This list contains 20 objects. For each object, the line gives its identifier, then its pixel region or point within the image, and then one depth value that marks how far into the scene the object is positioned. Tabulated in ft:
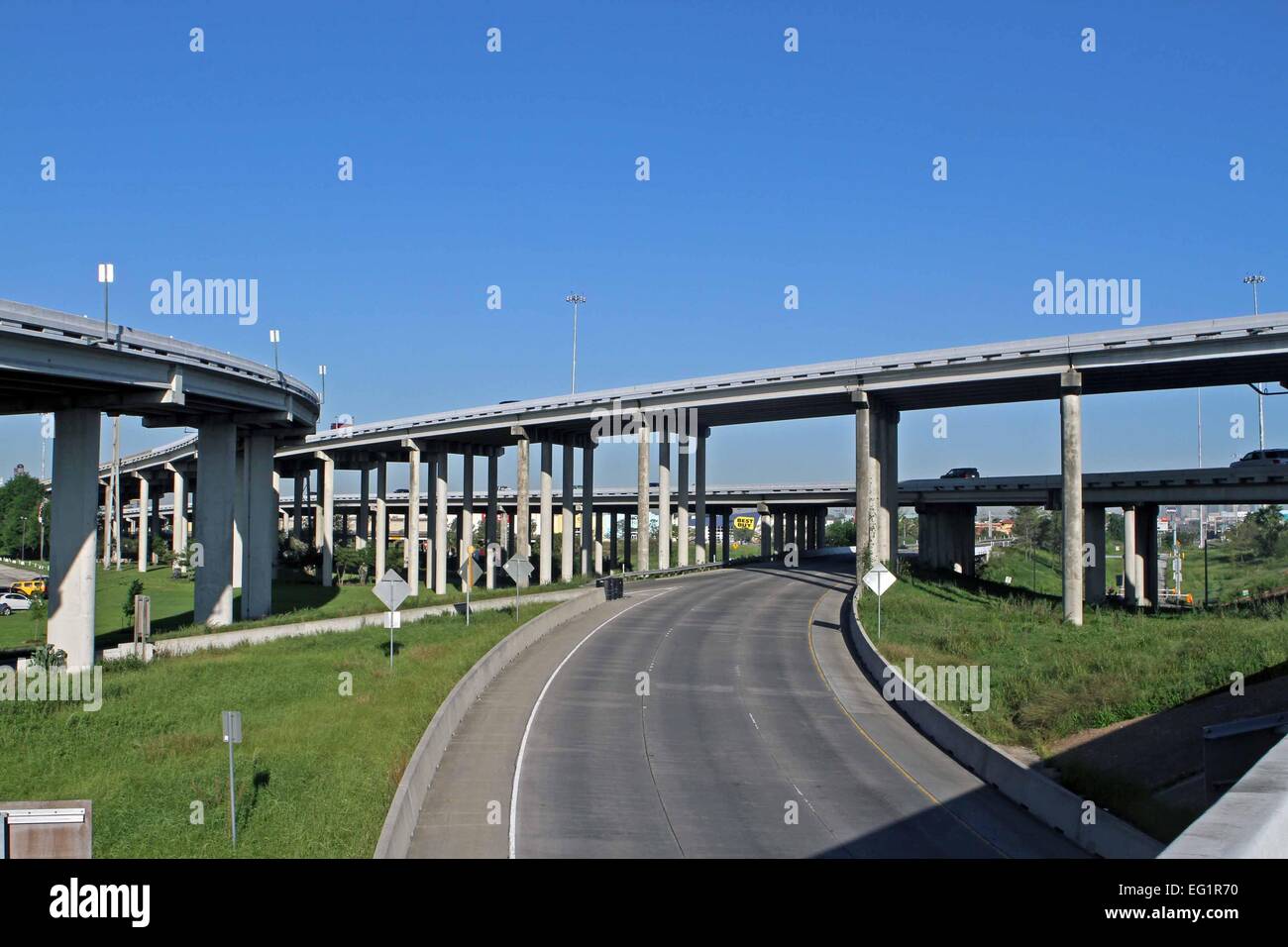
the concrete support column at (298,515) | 438.28
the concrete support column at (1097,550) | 254.27
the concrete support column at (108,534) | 368.66
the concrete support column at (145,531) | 361.30
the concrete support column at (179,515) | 362.12
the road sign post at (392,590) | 106.11
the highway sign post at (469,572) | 129.59
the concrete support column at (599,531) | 407.48
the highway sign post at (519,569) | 130.93
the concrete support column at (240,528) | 204.05
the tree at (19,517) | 491.72
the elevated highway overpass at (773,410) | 155.43
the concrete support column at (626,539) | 418.14
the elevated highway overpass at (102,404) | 116.37
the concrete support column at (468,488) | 320.87
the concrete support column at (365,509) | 355.15
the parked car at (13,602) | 212.02
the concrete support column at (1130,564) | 264.52
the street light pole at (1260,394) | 223.47
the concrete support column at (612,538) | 510.17
